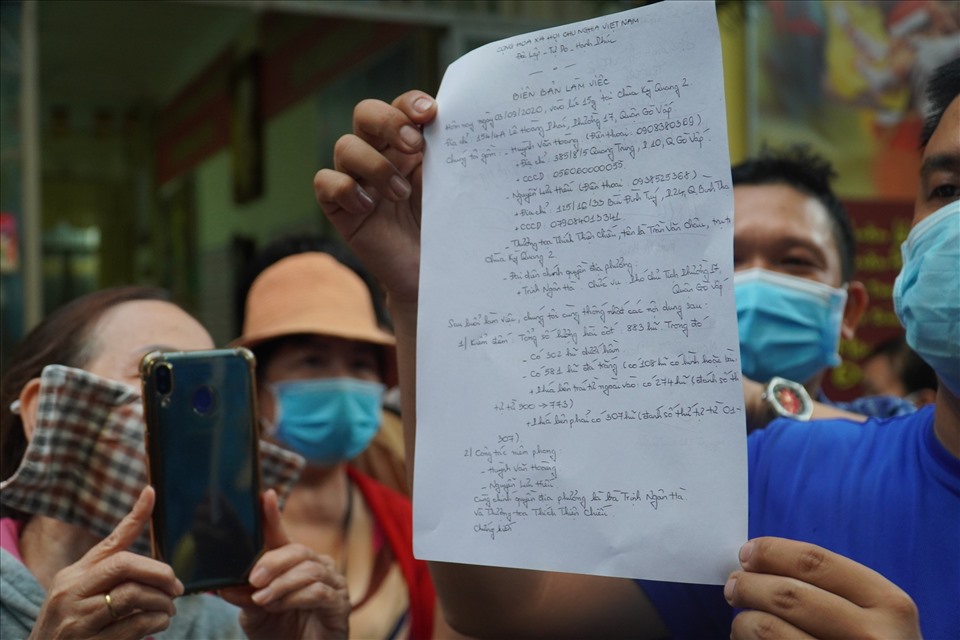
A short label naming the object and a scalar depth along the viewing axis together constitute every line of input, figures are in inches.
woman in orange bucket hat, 109.0
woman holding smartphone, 62.0
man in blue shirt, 56.6
